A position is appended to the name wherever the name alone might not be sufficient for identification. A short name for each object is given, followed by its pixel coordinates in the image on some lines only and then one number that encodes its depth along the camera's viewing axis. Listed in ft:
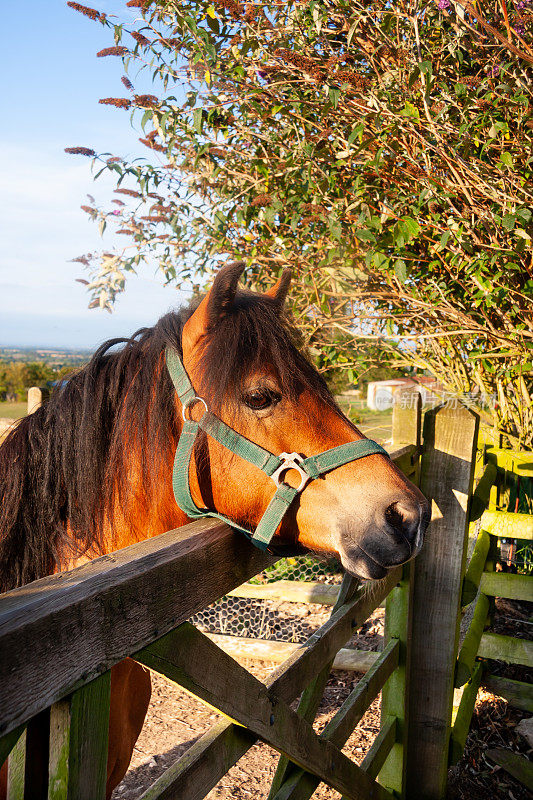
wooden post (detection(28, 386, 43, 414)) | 11.48
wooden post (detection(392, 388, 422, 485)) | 7.30
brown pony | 4.23
